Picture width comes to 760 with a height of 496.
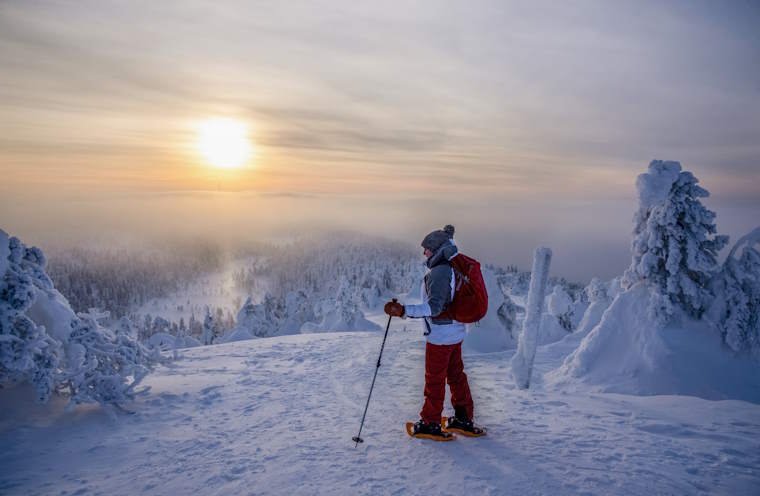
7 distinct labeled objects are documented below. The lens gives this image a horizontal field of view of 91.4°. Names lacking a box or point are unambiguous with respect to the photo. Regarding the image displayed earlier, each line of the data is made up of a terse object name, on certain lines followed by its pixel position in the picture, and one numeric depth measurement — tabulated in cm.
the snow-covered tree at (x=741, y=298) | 936
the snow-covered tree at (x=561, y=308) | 2755
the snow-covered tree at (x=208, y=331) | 4681
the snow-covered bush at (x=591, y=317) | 1446
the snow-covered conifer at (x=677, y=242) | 980
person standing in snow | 496
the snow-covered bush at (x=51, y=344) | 557
